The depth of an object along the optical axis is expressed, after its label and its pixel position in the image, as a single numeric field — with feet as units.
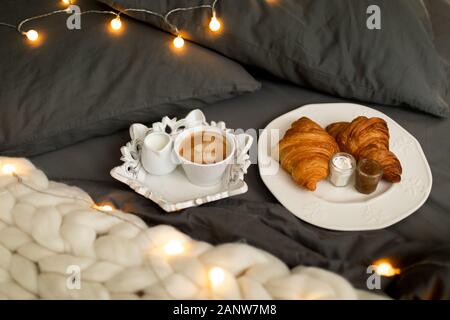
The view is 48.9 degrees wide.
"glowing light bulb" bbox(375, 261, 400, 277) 2.65
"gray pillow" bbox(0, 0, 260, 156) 3.34
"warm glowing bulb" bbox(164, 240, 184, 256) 2.40
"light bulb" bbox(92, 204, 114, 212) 2.68
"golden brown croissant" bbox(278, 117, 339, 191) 3.12
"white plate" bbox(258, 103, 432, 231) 3.01
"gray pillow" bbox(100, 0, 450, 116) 3.56
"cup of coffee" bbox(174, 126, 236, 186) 3.11
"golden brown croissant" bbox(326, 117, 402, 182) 3.17
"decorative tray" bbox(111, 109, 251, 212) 3.08
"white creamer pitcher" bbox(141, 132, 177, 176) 3.15
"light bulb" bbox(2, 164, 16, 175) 2.83
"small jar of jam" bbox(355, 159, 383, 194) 3.07
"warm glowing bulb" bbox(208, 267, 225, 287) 2.23
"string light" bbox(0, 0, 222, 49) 3.67
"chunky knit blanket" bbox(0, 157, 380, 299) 2.23
